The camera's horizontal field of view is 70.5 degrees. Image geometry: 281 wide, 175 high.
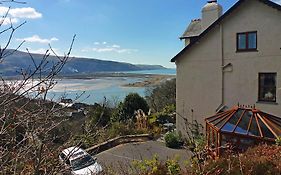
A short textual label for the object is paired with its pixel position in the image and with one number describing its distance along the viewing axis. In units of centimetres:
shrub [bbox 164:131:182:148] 1237
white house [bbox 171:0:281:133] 1041
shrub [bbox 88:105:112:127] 1470
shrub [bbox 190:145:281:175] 437
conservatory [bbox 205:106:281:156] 875
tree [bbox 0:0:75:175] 256
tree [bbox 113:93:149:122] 1685
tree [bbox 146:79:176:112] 2402
